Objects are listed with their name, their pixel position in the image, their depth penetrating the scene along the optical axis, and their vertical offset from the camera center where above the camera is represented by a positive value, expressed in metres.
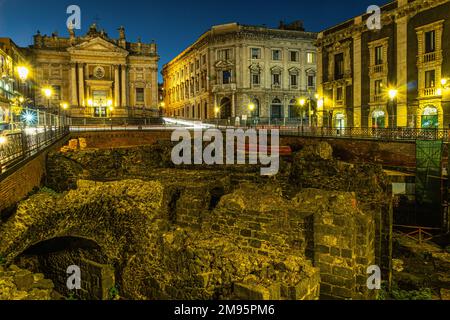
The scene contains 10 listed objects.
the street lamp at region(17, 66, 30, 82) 17.66 +3.49
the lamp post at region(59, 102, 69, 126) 49.71 +5.19
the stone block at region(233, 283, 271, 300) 5.11 -2.00
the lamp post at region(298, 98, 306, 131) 40.28 +4.22
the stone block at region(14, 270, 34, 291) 5.97 -2.14
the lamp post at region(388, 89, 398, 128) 29.67 +3.15
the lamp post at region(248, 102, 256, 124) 53.74 +4.98
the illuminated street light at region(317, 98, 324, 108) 39.19 +4.07
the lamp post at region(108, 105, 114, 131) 52.38 +4.84
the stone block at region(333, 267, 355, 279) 6.72 -2.29
